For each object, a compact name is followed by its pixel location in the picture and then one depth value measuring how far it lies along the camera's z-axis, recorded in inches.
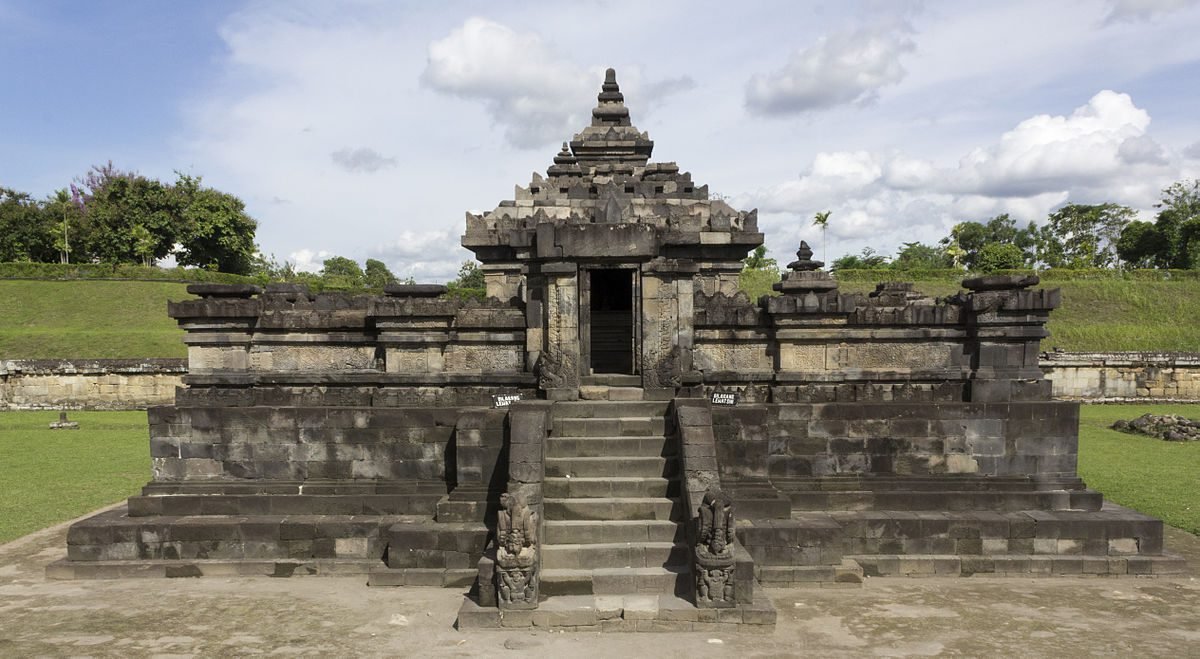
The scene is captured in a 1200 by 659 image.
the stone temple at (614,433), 327.9
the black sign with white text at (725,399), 383.6
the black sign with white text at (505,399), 382.0
